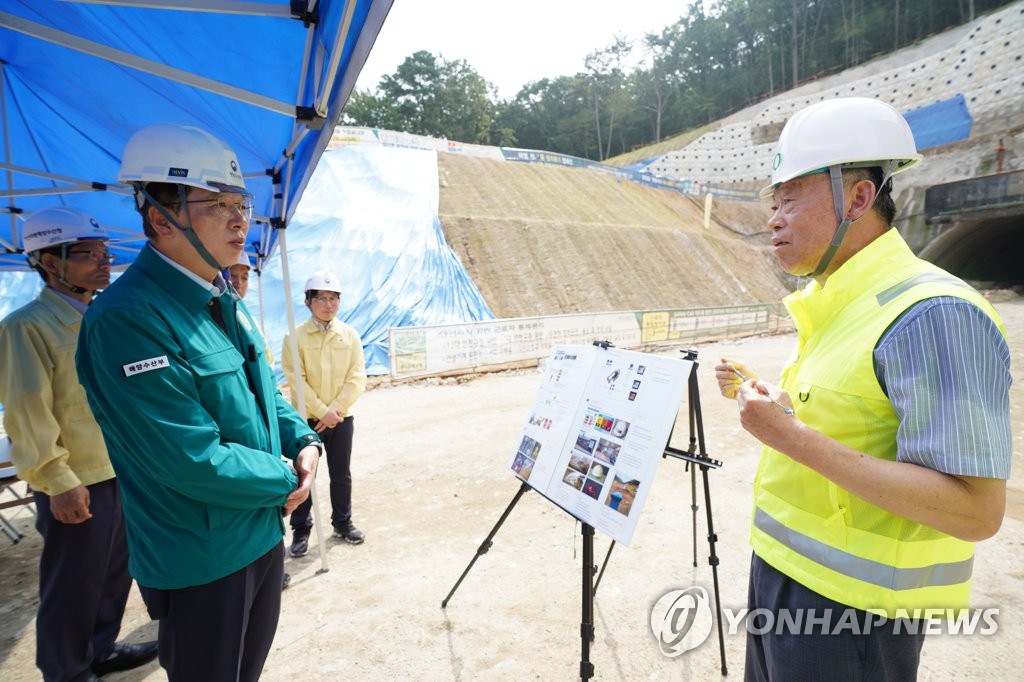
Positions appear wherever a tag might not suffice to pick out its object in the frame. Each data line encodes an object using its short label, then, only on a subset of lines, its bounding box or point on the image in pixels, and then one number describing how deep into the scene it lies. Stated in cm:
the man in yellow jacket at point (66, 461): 262
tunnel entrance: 2164
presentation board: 227
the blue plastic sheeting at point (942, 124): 2985
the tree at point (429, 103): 5444
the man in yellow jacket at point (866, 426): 123
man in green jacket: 160
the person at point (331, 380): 443
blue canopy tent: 219
